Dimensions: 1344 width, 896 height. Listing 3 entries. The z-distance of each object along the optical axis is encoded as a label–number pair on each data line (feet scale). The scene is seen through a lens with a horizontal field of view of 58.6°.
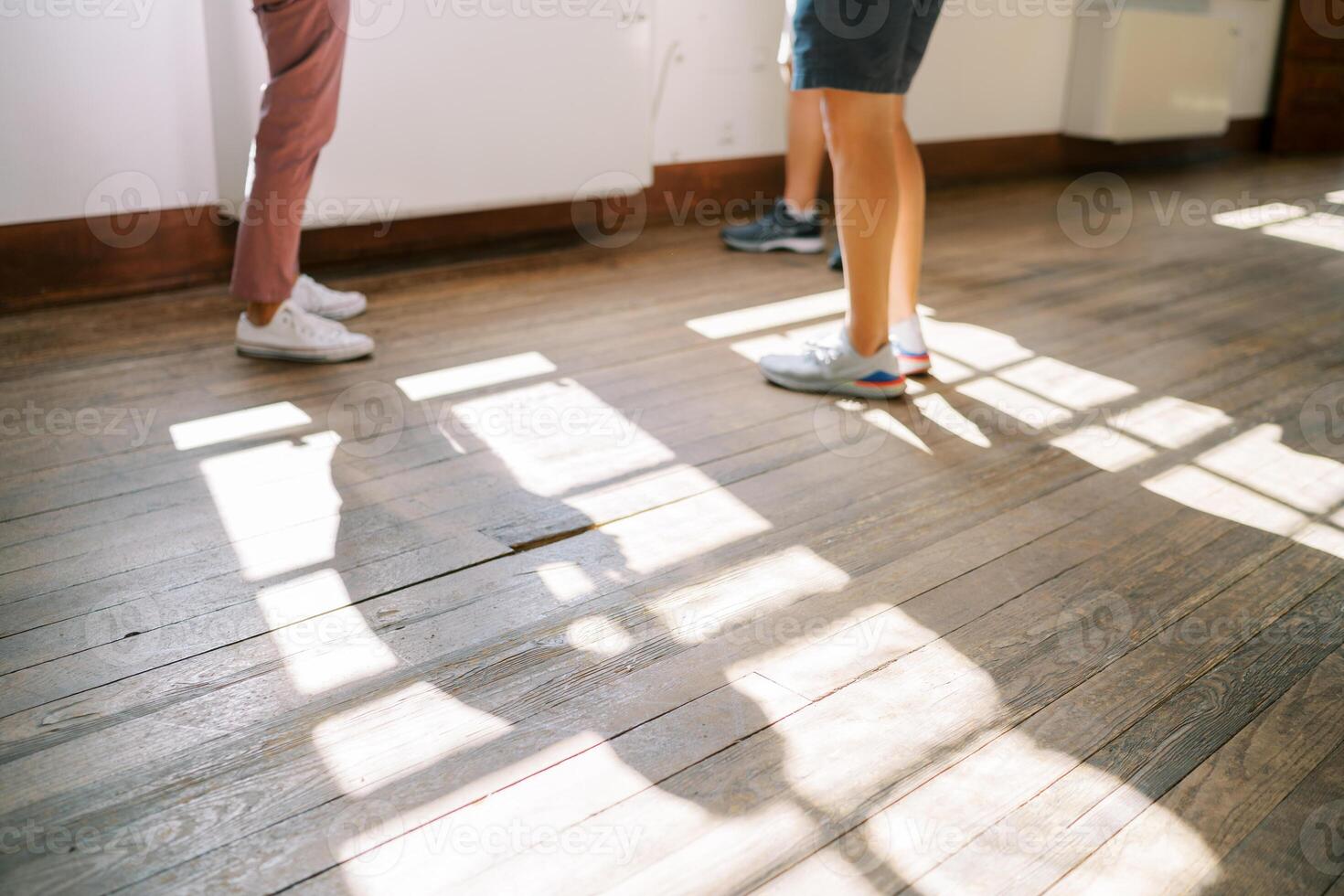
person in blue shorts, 5.97
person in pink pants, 6.51
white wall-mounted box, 16.10
